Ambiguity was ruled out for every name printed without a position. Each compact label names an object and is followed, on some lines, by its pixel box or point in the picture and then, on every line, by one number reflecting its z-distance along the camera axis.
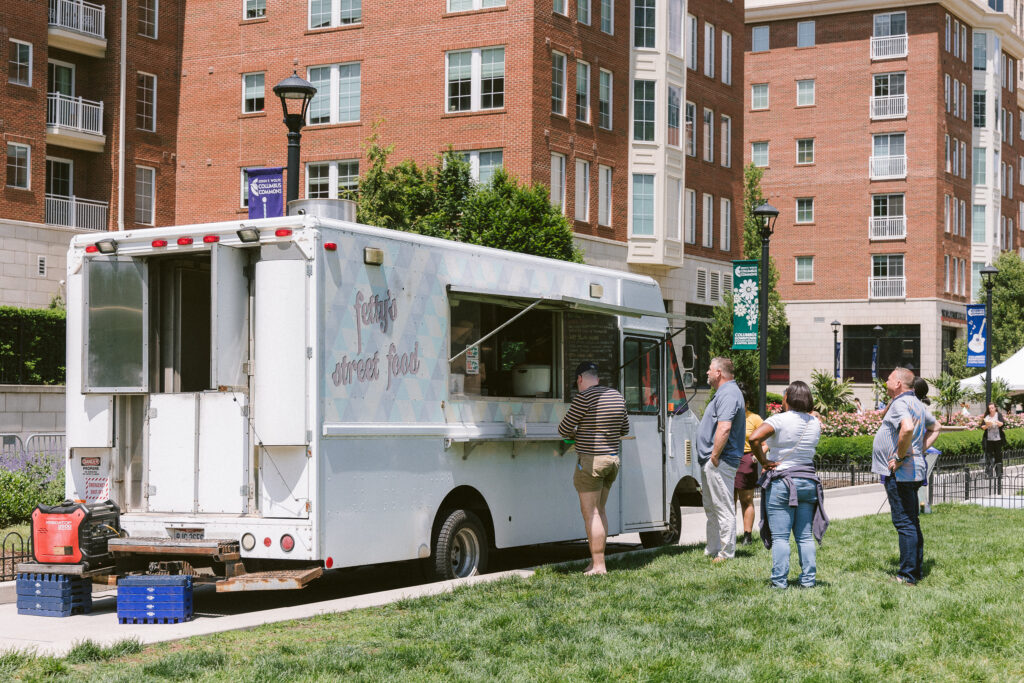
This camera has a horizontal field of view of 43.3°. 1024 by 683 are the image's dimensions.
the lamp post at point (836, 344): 60.13
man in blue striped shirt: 11.25
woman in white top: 10.72
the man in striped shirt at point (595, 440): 11.94
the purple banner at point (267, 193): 13.69
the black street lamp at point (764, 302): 19.17
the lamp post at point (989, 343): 32.44
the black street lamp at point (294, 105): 13.45
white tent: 29.17
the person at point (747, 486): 14.71
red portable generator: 10.10
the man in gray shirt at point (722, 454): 12.39
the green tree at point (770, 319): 46.16
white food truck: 10.19
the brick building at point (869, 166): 62.41
